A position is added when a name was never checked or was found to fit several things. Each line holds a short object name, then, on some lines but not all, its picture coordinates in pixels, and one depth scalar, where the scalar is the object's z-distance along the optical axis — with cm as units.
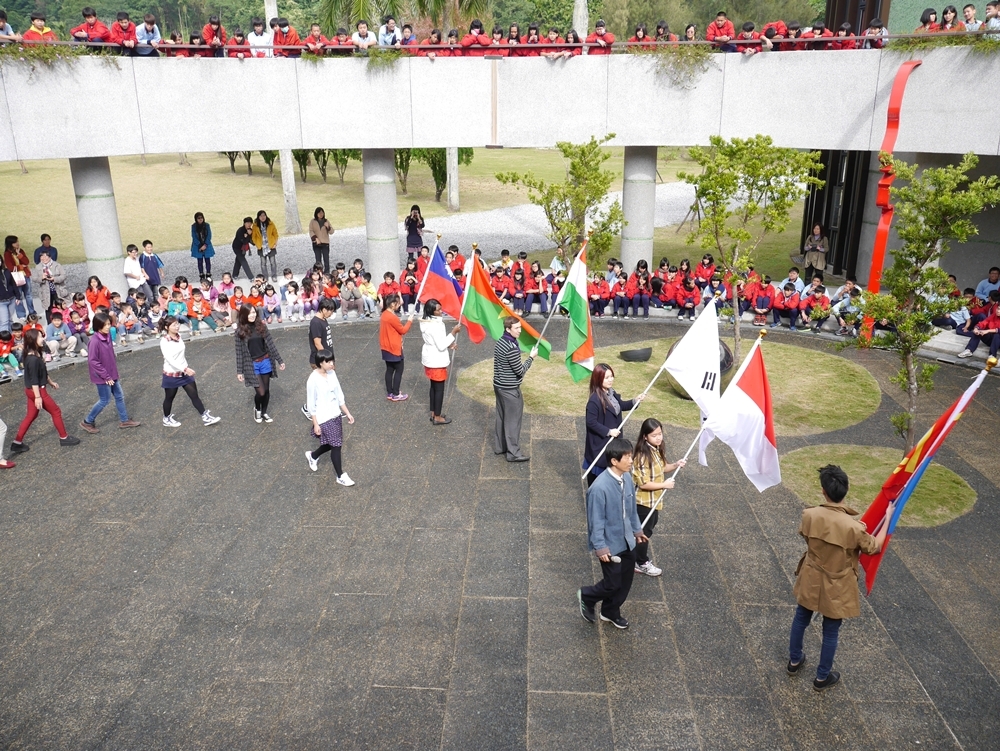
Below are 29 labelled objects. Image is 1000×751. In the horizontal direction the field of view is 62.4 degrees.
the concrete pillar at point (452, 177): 3636
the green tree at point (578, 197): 1645
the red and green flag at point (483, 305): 1121
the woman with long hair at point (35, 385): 1089
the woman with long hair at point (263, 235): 2122
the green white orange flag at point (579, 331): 1022
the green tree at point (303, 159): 4469
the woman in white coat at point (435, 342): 1151
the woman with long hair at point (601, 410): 868
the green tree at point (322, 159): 4494
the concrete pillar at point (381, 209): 1945
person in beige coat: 628
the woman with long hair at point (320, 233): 2093
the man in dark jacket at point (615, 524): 691
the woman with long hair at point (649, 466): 771
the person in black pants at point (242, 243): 2078
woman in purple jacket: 1148
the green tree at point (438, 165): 3947
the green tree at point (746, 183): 1327
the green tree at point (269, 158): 4773
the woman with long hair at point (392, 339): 1238
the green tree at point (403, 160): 4159
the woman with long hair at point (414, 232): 2202
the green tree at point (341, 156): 4473
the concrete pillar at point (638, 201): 1930
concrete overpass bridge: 1597
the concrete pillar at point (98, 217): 1738
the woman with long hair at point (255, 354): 1145
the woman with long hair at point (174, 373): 1147
